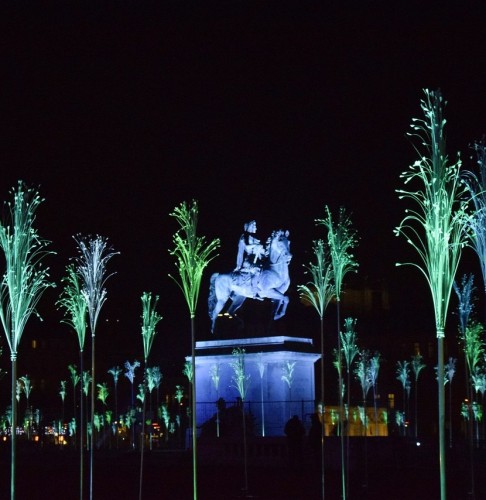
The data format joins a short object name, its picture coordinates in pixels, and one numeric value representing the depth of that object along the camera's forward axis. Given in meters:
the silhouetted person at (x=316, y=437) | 30.19
